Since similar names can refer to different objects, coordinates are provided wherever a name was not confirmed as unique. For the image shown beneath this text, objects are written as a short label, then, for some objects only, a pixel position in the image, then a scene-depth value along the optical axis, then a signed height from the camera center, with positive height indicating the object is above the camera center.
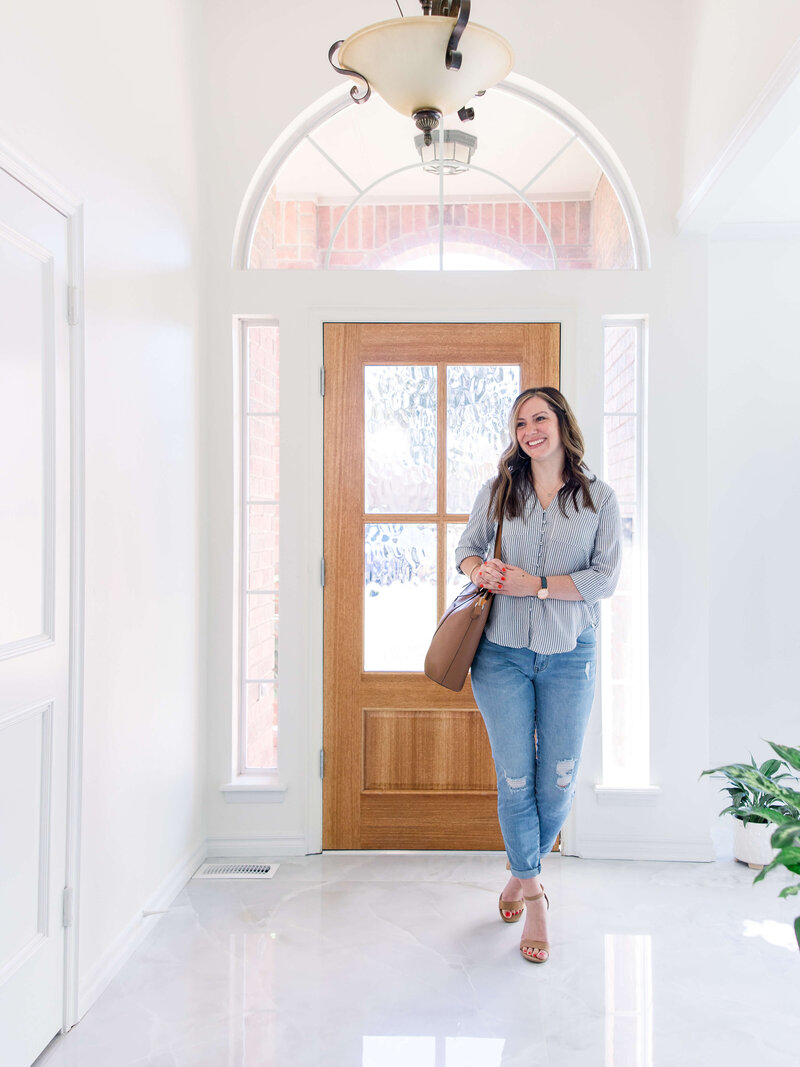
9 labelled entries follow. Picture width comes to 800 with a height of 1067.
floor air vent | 2.67 -1.19
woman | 2.18 -0.29
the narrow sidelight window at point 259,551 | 2.96 -0.11
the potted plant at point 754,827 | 2.59 -1.03
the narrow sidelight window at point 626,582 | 2.90 -0.21
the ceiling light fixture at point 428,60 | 1.34 +0.81
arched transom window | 2.90 +1.21
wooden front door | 2.89 -0.08
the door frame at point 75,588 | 1.83 -0.16
